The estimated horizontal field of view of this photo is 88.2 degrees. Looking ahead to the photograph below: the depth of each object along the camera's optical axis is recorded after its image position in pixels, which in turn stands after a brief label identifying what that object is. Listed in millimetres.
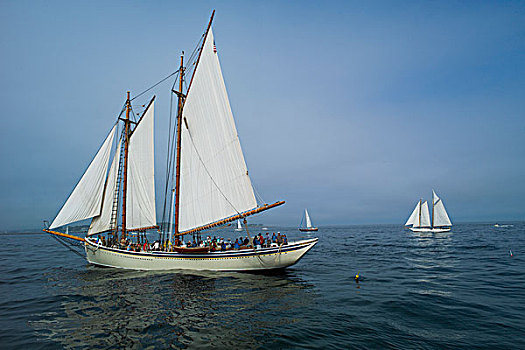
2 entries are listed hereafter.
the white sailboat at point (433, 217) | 85625
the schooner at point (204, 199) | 22422
